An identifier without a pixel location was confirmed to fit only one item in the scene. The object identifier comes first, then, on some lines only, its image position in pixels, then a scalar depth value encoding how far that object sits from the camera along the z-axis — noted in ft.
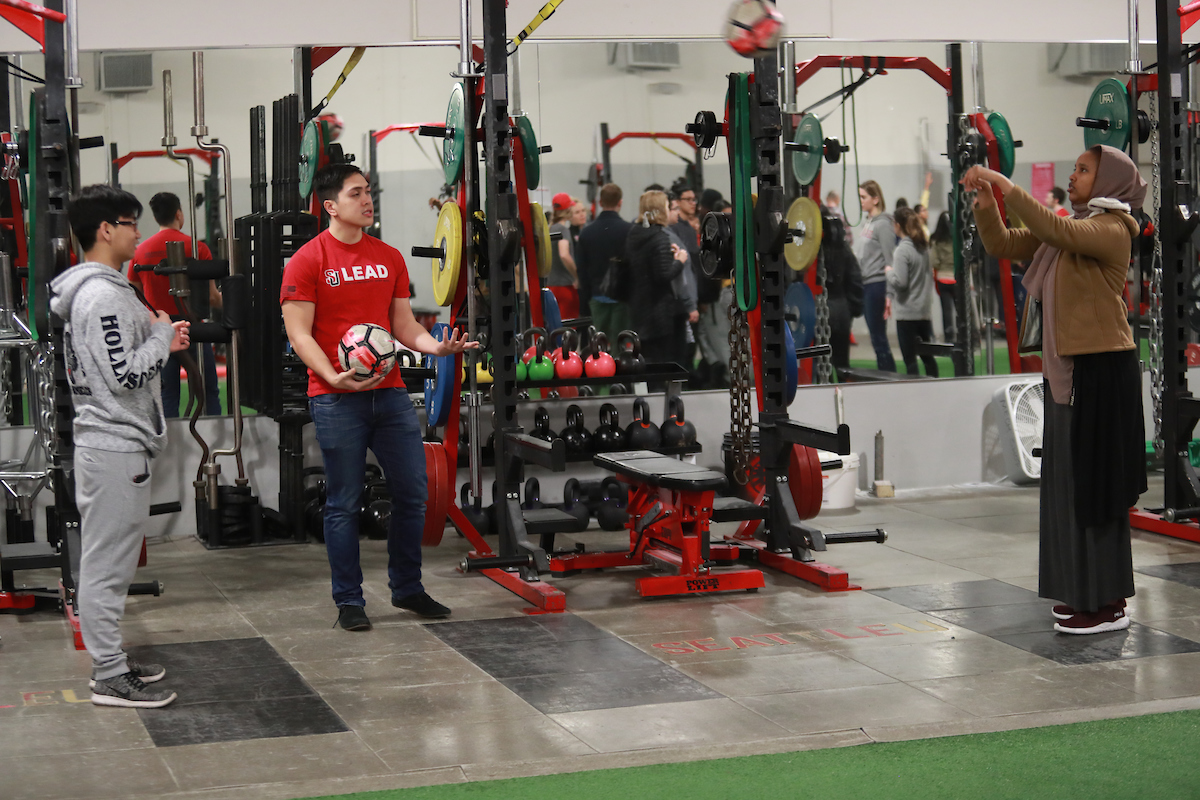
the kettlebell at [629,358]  22.49
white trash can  23.97
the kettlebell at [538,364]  22.04
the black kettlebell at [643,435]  22.44
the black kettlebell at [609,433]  22.48
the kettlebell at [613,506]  21.99
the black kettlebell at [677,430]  22.72
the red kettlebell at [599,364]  22.20
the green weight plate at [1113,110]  21.86
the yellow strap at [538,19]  17.21
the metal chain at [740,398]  19.22
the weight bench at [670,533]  17.46
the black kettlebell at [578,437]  22.36
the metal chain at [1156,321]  22.20
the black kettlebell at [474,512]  20.48
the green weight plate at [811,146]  21.99
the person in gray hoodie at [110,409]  12.47
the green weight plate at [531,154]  20.59
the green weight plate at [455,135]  18.35
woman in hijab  14.71
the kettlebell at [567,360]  22.09
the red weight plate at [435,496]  18.89
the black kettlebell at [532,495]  21.33
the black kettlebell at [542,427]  22.06
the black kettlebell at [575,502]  20.84
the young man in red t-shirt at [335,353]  15.55
